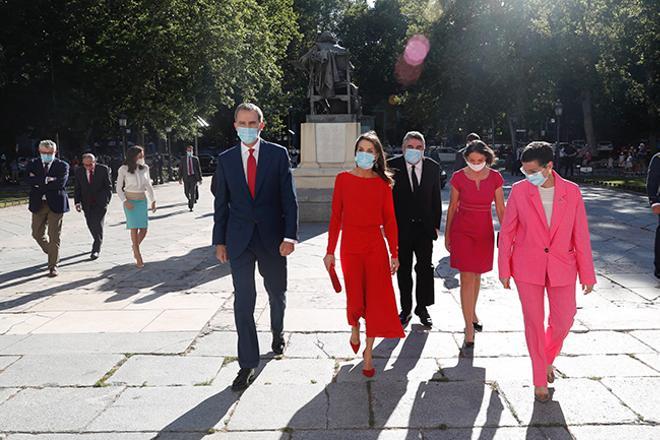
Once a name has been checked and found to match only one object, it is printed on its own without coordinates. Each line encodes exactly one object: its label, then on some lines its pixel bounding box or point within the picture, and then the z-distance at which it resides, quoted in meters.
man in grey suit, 17.11
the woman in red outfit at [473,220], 5.16
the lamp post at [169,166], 31.70
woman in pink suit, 4.09
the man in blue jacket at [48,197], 8.47
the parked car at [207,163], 37.91
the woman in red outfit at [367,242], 4.55
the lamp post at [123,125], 26.80
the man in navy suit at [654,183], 7.19
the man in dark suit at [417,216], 5.73
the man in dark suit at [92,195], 10.02
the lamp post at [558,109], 29.75
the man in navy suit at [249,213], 4.50
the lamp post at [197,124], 29.27
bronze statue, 14.16
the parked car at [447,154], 48.75
